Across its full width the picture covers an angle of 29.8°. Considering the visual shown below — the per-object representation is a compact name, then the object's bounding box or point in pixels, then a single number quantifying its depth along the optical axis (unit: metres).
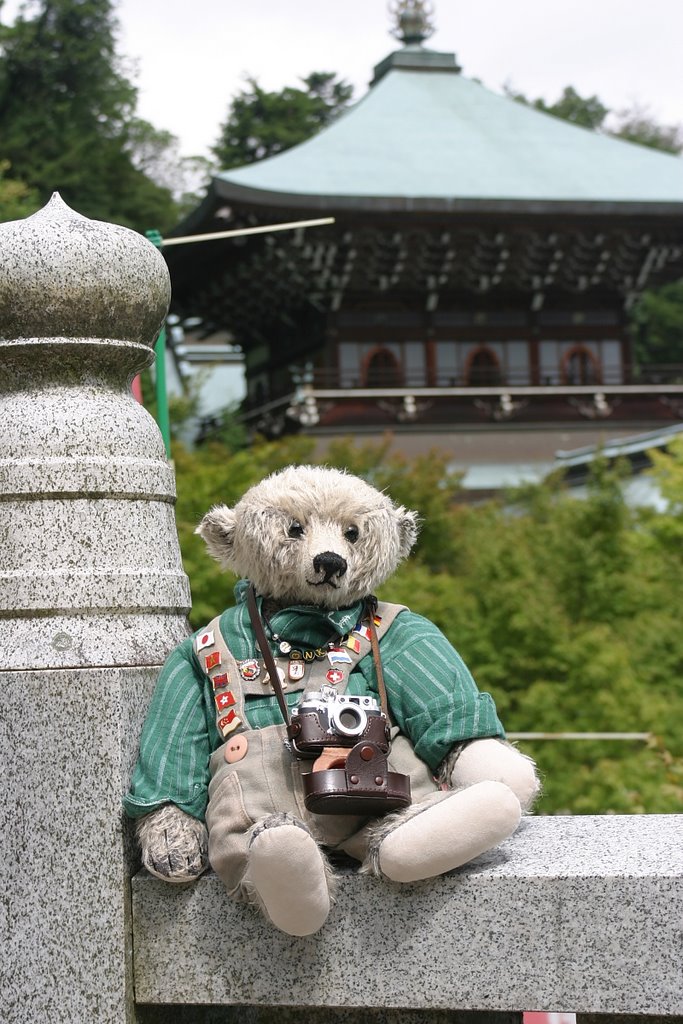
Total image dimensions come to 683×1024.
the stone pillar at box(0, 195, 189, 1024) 2.47
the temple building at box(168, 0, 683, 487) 18.98
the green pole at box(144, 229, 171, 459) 6.47
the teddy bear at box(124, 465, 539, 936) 2.25
